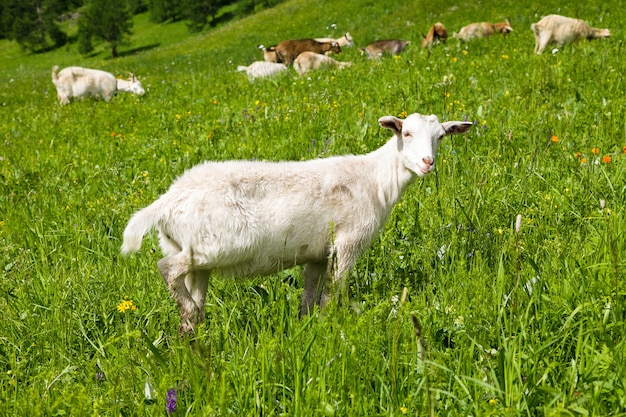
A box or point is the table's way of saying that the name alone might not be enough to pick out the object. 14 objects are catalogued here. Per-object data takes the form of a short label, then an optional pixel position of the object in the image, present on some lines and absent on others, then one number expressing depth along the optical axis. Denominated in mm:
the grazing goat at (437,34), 18391
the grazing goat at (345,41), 23562
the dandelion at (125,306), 3428
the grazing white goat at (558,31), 12820
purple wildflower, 2664
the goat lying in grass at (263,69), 16141
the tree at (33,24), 68812
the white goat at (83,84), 14812
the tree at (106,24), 56281
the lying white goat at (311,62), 15914
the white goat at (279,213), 3877
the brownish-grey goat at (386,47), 19022
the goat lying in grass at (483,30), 17391
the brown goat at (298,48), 20469
